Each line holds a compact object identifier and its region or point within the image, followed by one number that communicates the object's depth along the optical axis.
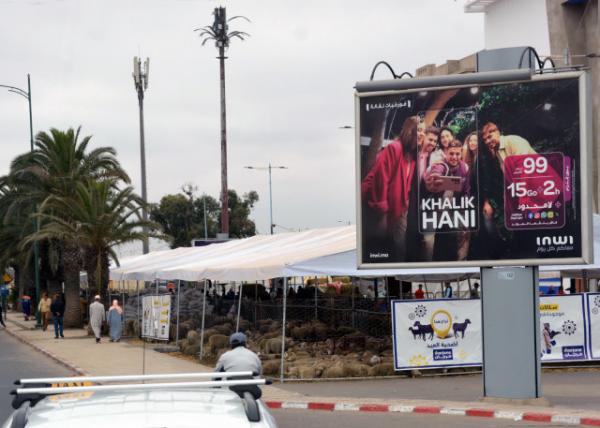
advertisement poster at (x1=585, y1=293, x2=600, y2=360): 22.72
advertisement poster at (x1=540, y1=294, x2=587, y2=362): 22.70
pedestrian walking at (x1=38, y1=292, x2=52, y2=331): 45.59
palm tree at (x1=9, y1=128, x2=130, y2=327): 47.81
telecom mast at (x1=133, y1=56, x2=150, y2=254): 62.62
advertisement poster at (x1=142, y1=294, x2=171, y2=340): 32.40
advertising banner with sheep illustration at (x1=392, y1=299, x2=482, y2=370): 21.86
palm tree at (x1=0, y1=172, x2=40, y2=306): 51.64
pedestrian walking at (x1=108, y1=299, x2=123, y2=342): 36.72
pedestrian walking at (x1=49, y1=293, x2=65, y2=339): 40.12
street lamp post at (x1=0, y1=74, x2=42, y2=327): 50.38
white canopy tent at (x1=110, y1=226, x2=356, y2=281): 24.48
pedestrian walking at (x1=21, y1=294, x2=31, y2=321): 58.09
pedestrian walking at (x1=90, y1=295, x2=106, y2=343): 37.34
